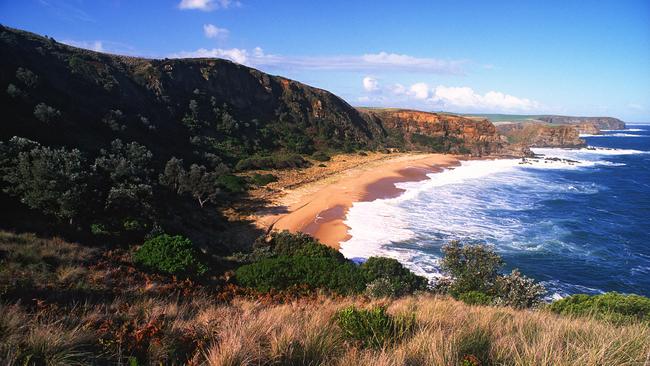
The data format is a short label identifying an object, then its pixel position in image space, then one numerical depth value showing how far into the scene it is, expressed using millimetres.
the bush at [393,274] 13125
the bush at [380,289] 10828
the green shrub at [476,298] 10430
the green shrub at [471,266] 13922
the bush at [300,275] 11828
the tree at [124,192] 15227
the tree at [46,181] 12914
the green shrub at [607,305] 9191
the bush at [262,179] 34969
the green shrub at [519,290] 12415
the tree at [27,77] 25359
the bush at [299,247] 16688
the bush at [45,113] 21922
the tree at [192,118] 45562
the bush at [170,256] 11508
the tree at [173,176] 25236
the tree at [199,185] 25312
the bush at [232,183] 31438
